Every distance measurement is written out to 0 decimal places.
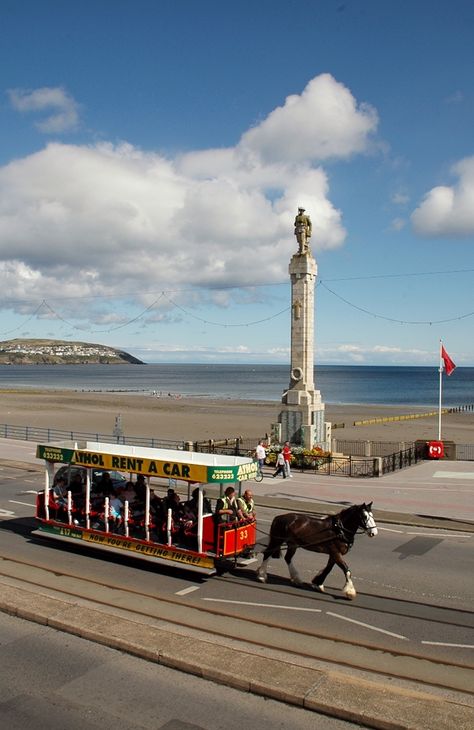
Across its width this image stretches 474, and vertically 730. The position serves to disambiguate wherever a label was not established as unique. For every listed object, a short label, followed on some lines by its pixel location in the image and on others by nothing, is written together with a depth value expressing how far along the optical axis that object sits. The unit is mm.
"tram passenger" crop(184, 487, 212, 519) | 13727
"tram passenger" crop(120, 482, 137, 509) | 14914
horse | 12047
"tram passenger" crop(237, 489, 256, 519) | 13688
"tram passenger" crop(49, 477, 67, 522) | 15821
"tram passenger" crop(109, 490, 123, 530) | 14719
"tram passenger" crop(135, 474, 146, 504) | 14766
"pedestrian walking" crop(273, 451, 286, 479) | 28359
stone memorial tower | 32406
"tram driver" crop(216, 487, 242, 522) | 13209
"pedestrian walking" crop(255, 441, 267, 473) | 28906
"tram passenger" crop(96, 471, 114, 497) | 15578
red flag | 33688
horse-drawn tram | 13070
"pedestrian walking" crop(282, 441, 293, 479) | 28281
